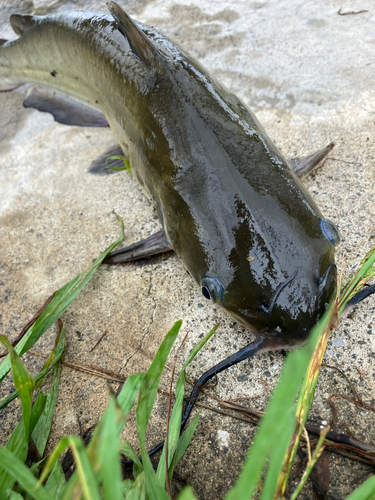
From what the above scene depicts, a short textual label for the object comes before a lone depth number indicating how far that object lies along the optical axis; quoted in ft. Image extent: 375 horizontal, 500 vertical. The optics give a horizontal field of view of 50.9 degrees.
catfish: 0.49
